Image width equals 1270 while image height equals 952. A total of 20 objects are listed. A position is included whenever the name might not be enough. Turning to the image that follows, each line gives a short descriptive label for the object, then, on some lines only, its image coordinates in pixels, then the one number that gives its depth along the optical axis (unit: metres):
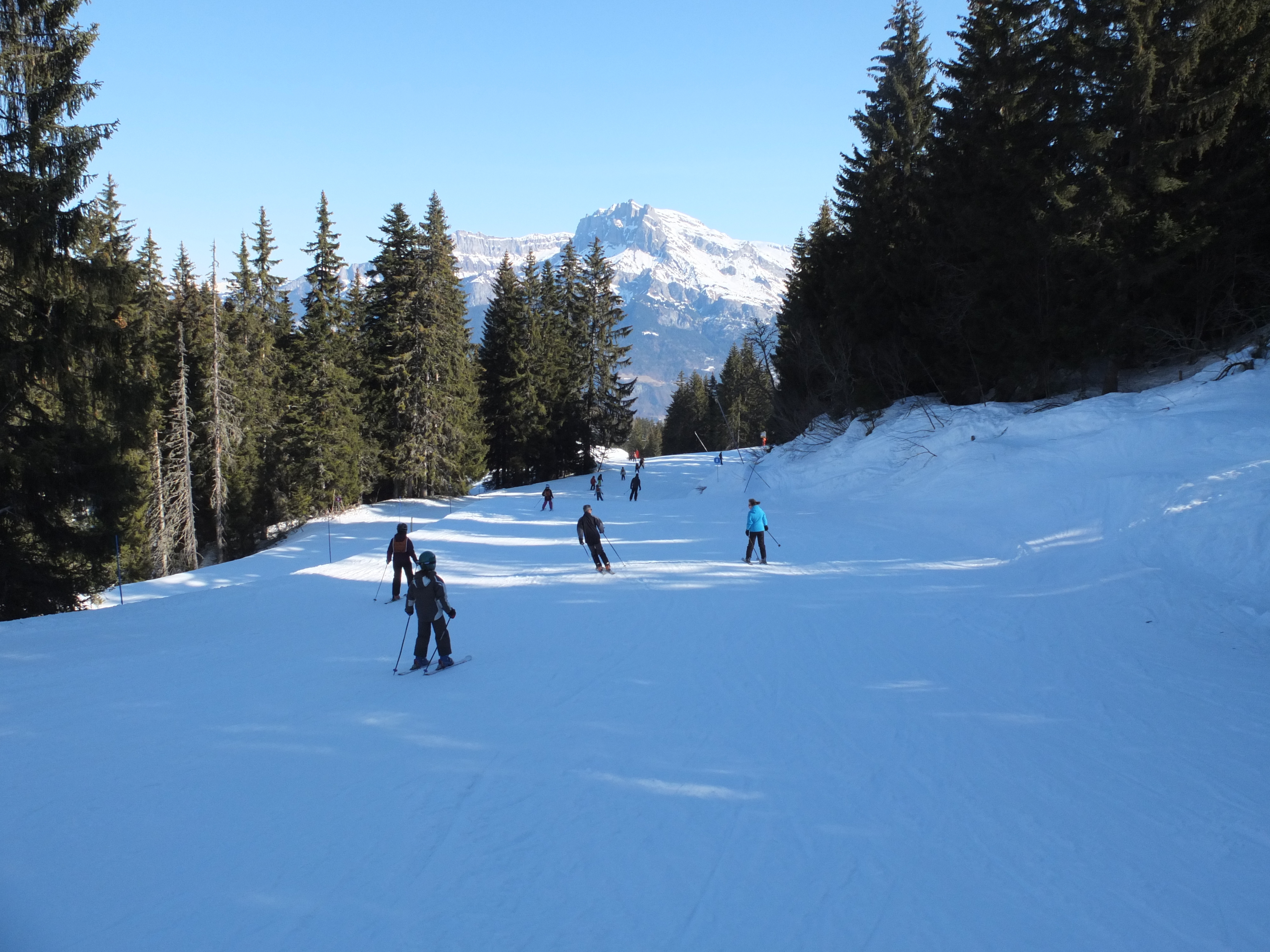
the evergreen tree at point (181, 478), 29.52
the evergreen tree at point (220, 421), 30.34
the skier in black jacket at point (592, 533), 16.64
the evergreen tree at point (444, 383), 37.59
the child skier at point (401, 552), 14.15
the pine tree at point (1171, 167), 17.19
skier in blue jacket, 16.67
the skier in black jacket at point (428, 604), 9.42
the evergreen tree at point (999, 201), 20.86
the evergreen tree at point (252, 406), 34.03
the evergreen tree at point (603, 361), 48.78
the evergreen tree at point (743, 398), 73.62
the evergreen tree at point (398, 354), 36.97
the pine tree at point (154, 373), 28.44
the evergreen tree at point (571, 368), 46.81
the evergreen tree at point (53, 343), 12.05
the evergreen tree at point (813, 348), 33.41
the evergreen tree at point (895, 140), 29.98
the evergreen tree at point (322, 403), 34.16
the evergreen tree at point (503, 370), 45.38
